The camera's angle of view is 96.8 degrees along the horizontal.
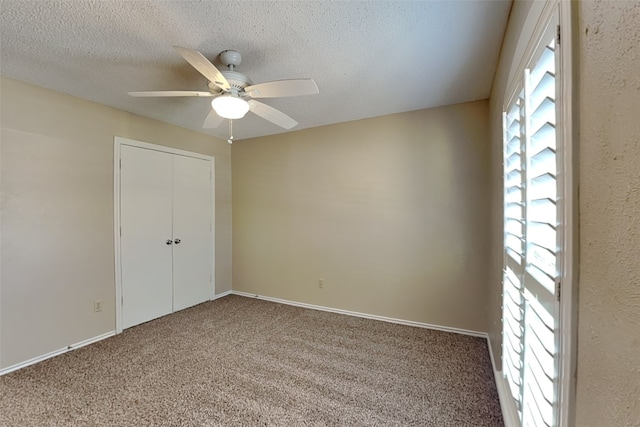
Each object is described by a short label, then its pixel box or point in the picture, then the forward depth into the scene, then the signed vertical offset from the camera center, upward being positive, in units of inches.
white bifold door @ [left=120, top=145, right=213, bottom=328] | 123.6 -10.3
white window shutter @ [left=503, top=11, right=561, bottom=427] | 35.6 -4.5
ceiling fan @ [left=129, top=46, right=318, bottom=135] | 66.9 +30.8
